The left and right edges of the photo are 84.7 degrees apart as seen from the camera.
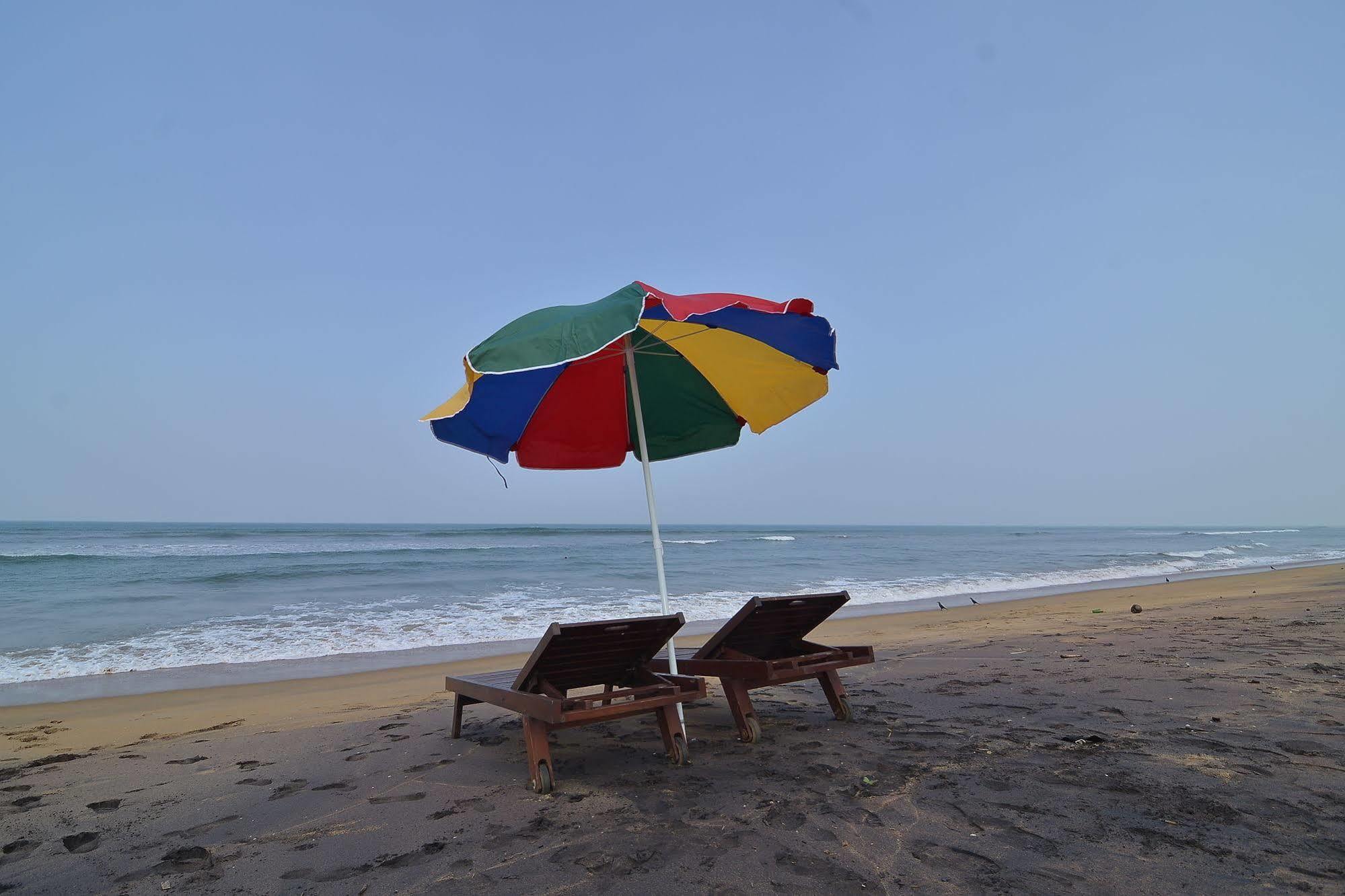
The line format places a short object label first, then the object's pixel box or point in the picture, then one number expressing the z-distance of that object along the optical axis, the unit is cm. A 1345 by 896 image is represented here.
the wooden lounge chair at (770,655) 454
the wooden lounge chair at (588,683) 378
